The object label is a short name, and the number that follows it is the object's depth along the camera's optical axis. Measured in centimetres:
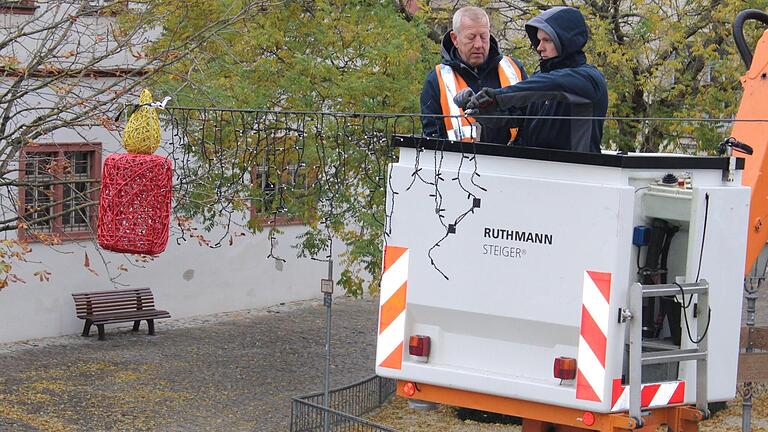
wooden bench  1942
